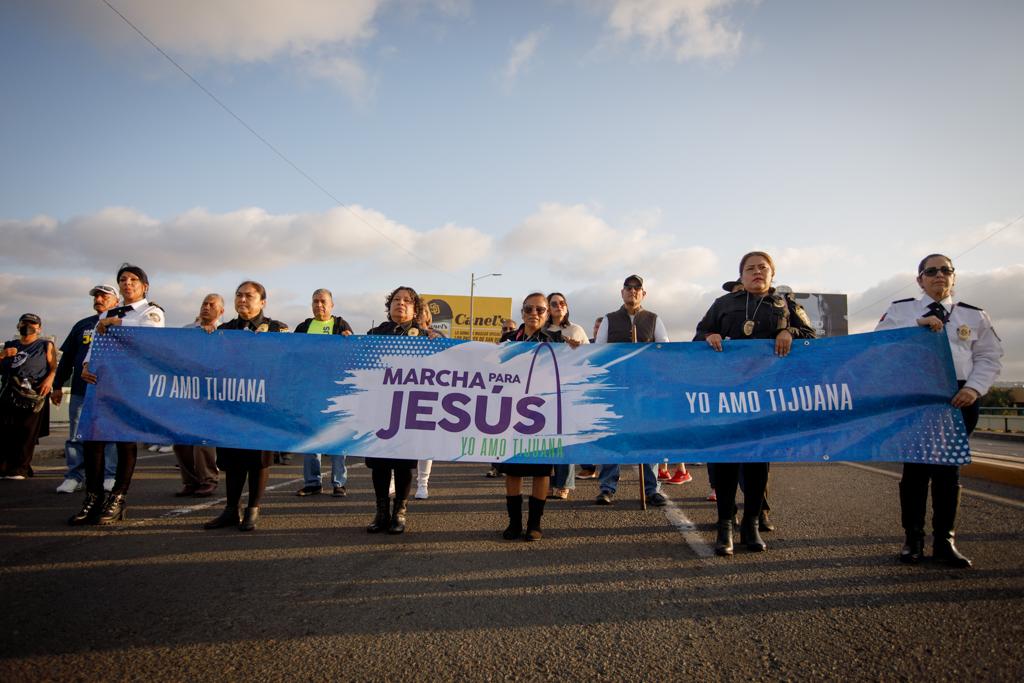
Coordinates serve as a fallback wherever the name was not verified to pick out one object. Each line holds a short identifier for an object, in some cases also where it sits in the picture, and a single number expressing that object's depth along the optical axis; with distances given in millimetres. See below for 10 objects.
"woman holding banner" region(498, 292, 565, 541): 4070
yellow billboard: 40594
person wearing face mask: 6871
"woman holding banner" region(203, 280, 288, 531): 4312
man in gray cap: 5027
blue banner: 3998
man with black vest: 5809
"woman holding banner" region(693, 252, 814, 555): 3887
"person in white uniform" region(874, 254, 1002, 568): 3479
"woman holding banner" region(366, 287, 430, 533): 4297
